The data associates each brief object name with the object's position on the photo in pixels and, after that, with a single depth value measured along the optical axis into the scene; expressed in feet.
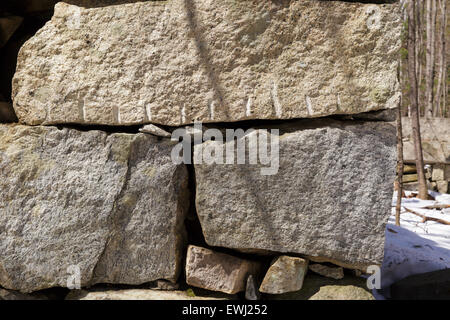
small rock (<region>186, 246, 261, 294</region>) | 5.41
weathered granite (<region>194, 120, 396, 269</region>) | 5.15
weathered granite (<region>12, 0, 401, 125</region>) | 5.17
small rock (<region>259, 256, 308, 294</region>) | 5.32
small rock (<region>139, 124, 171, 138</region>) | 5.38
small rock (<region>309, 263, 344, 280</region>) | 5.50
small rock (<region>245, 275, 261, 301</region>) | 5.44
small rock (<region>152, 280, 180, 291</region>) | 5.58
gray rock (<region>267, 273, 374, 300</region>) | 5.32
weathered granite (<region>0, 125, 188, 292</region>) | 5.45
